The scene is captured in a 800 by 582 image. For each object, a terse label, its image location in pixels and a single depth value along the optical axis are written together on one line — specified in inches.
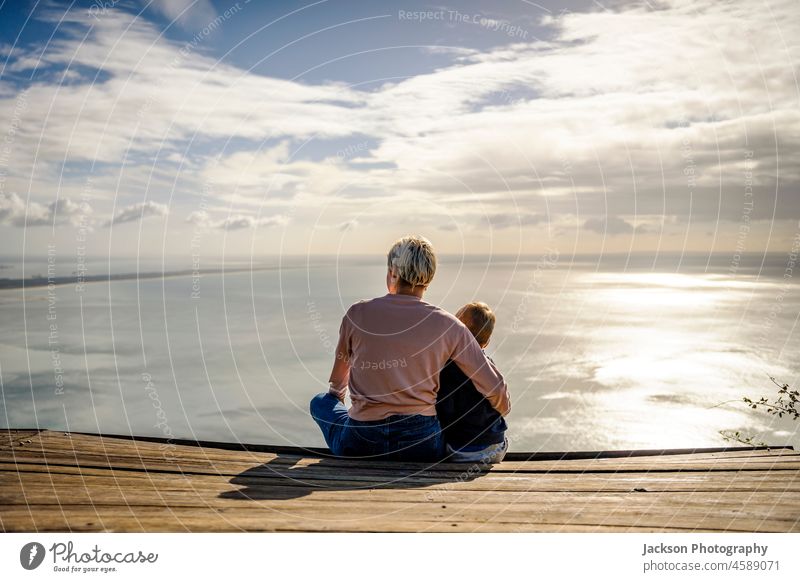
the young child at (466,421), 228.5
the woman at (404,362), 219.3
